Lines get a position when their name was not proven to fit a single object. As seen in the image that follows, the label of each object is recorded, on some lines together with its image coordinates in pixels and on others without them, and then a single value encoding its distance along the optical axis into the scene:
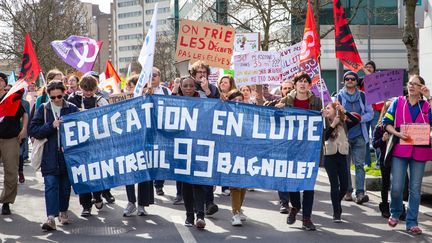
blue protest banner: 8.64
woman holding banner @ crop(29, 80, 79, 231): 8.66
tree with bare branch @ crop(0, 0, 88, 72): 40.28
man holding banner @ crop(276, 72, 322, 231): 8.80
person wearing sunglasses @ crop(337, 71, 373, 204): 11.00
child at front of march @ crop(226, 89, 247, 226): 8.91
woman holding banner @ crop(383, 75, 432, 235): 8.35
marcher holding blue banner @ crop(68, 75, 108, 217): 10.16
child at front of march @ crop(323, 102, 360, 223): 9.01
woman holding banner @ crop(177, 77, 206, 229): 8.63
